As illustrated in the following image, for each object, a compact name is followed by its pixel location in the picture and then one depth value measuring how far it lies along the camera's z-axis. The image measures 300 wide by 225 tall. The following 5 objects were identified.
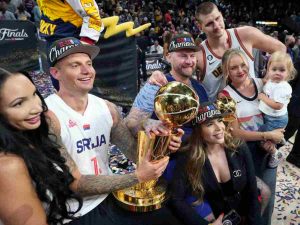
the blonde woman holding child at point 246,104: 2.08
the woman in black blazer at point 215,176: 1.74
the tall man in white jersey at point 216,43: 2.35
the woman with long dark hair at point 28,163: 1.13
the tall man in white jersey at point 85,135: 1.55
